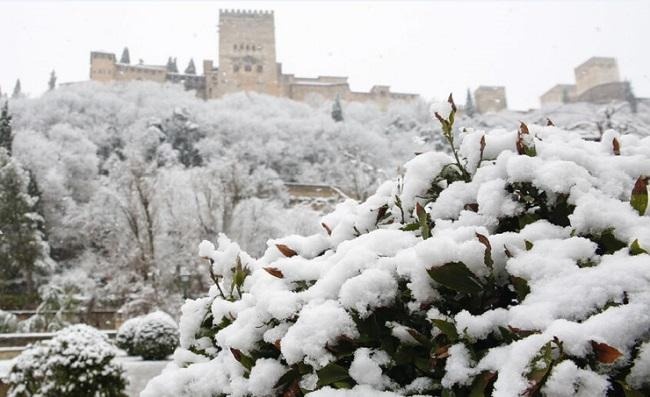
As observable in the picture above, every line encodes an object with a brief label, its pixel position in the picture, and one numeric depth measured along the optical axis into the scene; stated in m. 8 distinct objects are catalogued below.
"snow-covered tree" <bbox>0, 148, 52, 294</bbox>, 29.08
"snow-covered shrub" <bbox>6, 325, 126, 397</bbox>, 7.14
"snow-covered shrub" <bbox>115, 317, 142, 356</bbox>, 12.75
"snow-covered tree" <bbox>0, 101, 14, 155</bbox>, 37.16
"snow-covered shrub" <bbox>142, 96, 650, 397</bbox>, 0.99
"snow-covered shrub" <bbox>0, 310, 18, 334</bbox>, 16.77
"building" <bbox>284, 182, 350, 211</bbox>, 44.41
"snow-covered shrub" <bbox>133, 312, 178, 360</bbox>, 11.93
